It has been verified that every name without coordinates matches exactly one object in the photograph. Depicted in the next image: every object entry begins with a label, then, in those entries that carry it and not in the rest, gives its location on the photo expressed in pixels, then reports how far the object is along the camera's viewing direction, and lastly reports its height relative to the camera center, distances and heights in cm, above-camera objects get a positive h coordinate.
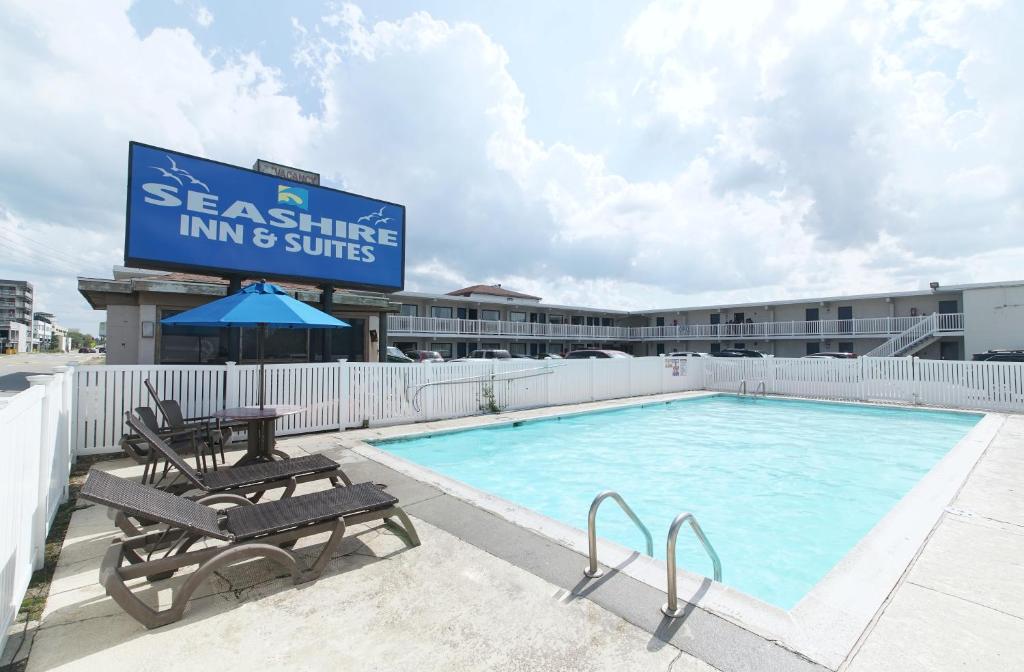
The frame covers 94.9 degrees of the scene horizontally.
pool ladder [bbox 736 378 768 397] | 1828 -167
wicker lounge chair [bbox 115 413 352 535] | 433 -125
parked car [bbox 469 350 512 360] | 2362 -32
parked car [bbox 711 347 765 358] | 2738 -33
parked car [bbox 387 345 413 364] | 1997 -29
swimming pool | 566 -221
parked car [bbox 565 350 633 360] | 2188 -31
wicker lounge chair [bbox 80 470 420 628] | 283 -129
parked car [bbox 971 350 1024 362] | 1790 -39
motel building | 1245 +127
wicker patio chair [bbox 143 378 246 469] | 650 -108
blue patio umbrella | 614 +51
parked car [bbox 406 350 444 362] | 2340 -35
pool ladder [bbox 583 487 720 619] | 293 -142
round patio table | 626 -114
